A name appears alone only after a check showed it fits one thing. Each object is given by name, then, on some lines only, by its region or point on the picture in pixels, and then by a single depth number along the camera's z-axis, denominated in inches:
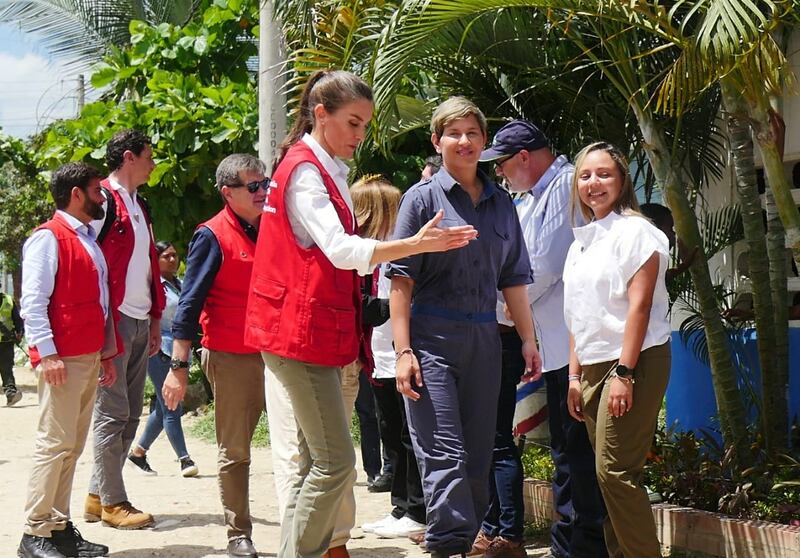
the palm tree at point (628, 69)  217.5
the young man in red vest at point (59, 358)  219.3
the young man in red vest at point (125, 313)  253.8
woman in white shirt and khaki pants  175.2
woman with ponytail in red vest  169.8
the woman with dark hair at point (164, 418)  323.3
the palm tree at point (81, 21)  647.1
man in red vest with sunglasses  221.6
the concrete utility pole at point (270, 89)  325.4
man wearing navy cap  199.9
